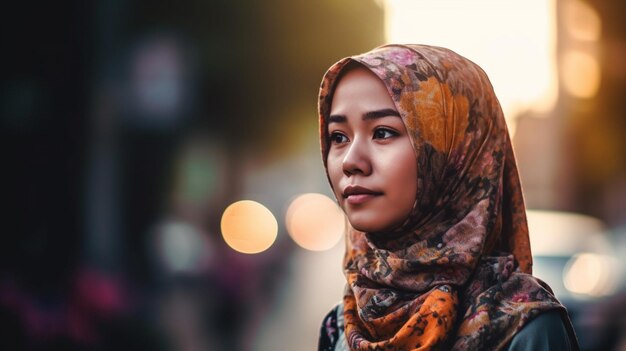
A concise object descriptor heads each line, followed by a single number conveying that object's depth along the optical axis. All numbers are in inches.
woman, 90.4
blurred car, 347.6
